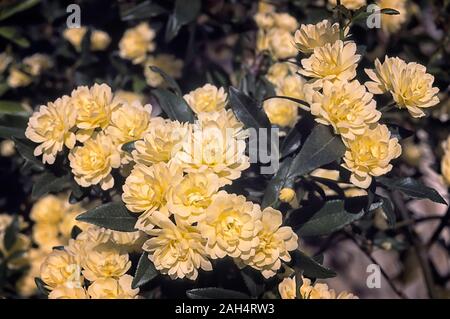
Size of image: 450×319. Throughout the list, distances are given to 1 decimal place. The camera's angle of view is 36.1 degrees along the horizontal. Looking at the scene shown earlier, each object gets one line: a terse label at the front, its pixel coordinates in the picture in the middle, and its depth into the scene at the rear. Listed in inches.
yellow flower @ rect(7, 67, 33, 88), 18.4
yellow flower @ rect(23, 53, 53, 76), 18.6
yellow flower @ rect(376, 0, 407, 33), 17.1
